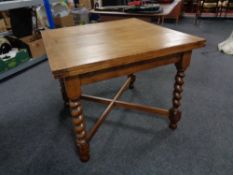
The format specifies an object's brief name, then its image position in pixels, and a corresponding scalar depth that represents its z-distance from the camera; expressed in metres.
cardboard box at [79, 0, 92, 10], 3.56
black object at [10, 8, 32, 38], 2.20
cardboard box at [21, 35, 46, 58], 2.26
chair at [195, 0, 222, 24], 4.05
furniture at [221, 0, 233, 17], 4.04
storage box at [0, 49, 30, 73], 1.98
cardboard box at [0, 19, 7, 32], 2.45
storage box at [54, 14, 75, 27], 2.79
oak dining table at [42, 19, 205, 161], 0.75
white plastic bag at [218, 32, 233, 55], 2.41
